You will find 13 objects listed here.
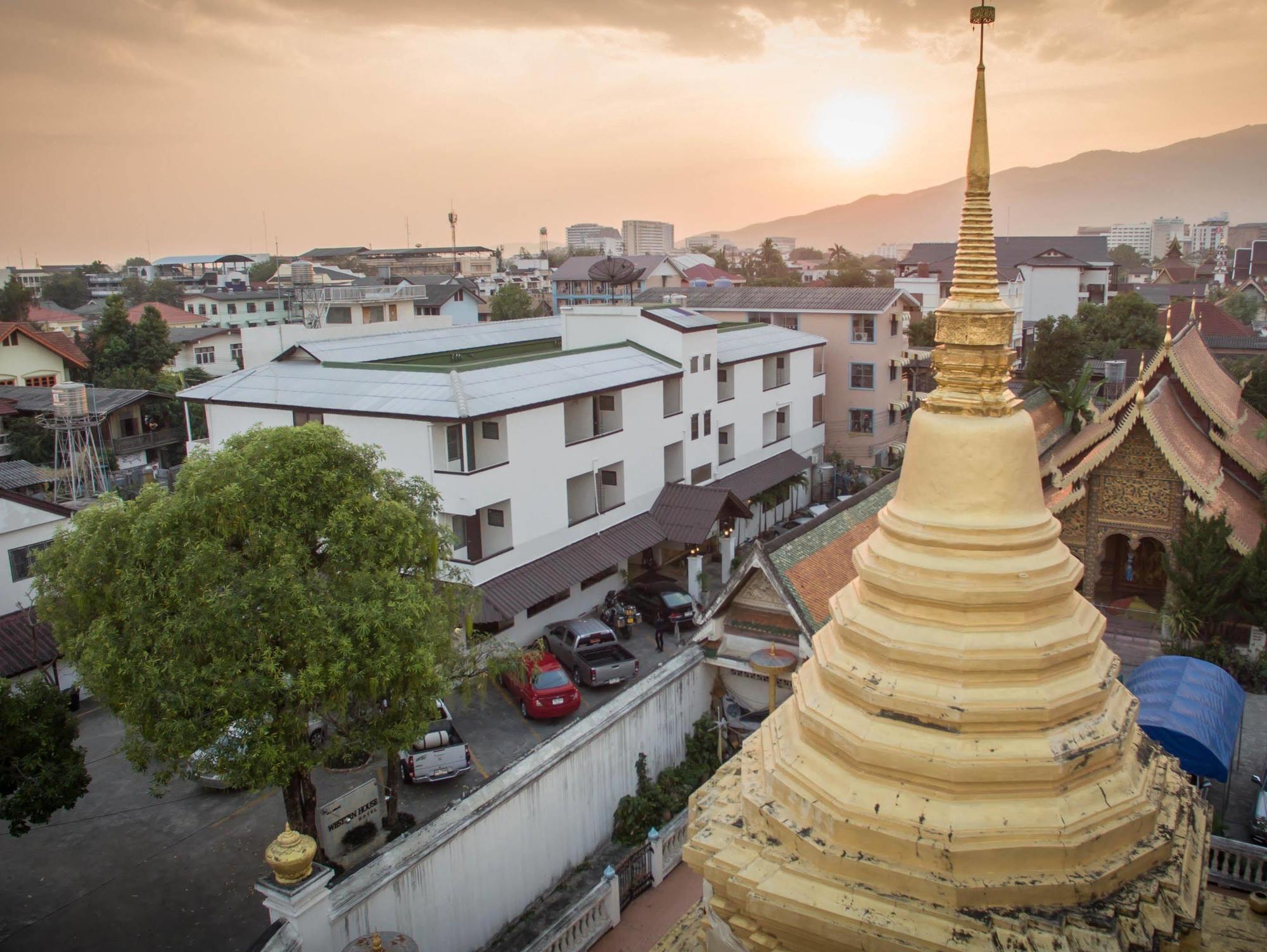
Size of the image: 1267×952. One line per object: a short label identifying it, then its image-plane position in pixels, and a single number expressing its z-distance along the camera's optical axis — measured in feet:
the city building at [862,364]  144.77
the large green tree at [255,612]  42.78
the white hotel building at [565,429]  81.35
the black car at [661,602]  89.97
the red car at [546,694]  71.92
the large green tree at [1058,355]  152.15
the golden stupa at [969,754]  29.14
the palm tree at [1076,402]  115.14
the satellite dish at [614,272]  129.49
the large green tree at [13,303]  234.17
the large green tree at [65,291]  354.74
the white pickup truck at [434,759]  63.10
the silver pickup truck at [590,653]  77.56
